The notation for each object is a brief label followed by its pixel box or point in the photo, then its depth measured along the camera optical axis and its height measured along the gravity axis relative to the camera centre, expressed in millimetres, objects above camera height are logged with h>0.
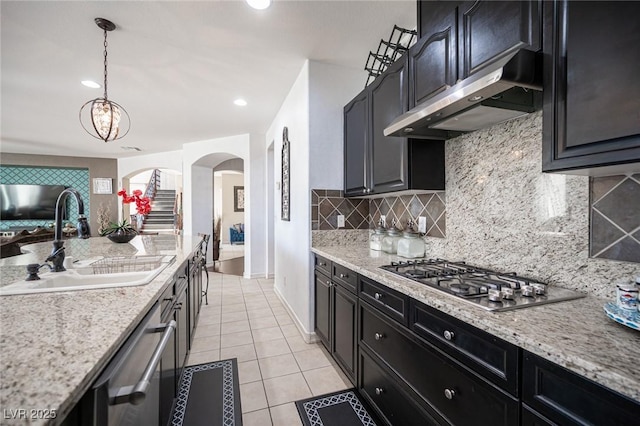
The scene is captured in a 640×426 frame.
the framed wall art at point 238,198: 10758 +368
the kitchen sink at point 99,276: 1165 -337
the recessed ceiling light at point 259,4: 1936 +1407
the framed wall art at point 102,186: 7449 +573
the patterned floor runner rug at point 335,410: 1665 -1251
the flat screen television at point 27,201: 7012 +170
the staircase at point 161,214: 10203 -229
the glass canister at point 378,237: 2430 -256
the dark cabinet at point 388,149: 1894 +425
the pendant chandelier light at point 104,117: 2354 +760
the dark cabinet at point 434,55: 1411 +822
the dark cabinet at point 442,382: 899 -667
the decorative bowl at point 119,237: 2734 -283
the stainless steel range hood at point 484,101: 1027 +476
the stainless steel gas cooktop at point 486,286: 1040 -341
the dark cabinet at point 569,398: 624 -460
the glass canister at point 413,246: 2104 -284
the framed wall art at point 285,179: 3490 +366
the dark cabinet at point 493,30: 1080 +739
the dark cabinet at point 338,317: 1904 -835
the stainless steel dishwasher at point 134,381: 679 -494
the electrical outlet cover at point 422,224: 2154 -126
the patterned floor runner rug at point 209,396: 1692 -1258
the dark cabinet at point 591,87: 804 +378
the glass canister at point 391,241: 2260 -273
